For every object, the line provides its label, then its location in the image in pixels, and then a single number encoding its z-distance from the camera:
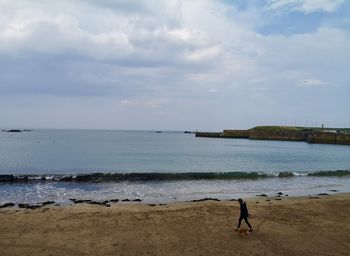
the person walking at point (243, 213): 13.23
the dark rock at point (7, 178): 30.36
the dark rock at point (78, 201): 20.41
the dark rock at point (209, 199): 21.35
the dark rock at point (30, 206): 18.47
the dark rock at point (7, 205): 18.94
